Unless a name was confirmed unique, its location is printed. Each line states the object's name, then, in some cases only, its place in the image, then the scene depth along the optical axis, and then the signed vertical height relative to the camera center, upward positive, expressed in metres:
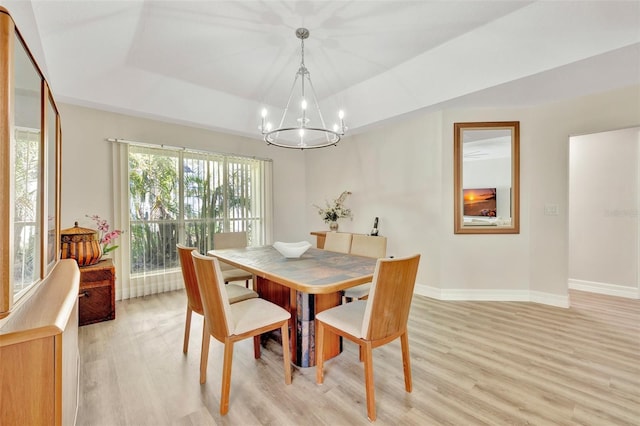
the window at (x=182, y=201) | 3.75 +0.17
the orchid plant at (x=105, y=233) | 3.21 -0.24
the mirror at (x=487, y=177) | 3.53 +0.45
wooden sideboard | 0.83 -0.46
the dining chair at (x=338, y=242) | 3.07 -0.33
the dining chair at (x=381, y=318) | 1.56 -0.65
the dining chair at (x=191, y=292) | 2.06 -0.63
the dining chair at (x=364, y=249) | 2.53 -0.38
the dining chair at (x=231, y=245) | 3.00 -0.39
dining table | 1.81 -0.43
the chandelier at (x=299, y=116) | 3.67 +1.51
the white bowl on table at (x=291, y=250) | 2.53 -0.33
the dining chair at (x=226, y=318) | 1.64 -0.67
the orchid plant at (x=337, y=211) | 4.63 +0.02
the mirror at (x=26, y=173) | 1.04 +0.17
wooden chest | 2.80 -0.81
